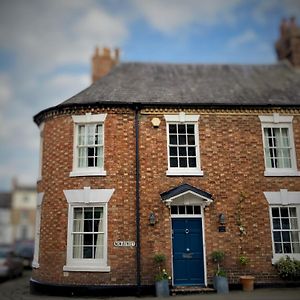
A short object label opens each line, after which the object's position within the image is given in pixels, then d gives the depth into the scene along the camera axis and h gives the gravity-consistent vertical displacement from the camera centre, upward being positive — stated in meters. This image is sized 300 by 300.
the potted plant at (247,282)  11.36 -1.44
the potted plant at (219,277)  11.17 -1.27
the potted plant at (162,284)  10.93 -1.41
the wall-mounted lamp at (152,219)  11.80 +0.66
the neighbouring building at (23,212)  47.38 +3.84
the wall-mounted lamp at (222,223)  12.01 +0.51
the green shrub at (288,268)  11.59 -1.02
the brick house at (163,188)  11.79 +1.77
